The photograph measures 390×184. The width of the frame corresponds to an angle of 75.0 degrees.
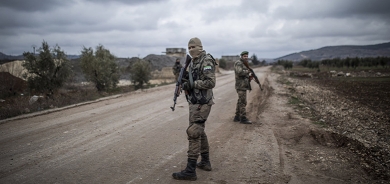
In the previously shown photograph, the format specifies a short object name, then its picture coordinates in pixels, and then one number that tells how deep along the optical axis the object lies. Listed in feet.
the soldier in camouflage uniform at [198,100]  12.76
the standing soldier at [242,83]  24.23
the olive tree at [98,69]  50.19
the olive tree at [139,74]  60.68
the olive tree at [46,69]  42.04
